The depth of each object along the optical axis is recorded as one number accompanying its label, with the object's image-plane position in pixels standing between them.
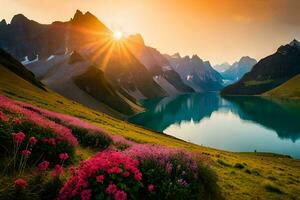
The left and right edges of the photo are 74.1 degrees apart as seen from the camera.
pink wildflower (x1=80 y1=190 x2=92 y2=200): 6.29
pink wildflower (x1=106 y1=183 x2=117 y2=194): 6.33
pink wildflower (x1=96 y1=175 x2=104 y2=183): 6.40
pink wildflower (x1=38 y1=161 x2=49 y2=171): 7.28
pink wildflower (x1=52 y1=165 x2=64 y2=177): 7.41
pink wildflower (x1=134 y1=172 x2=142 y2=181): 7.00
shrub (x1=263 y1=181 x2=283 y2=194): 13.85
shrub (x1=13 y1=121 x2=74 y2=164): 10.53
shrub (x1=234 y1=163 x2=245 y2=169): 19.50
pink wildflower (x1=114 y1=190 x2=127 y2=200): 6.22
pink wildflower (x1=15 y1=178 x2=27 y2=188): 6.03
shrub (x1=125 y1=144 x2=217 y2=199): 8.10
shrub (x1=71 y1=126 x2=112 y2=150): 16.58
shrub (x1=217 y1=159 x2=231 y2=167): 19.51
